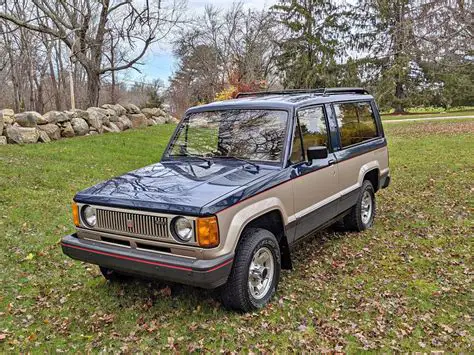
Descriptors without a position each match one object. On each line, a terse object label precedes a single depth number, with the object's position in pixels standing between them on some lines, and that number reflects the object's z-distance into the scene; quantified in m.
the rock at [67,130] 13.41
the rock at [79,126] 13.83
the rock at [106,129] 15.27
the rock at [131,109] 18.64
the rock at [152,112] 20.27
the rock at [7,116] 11.71
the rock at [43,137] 12.32
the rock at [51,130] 12.65
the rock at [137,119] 18.09
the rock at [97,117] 14.74
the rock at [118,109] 17.21
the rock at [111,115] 16.32
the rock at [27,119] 12.25
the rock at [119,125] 16.50
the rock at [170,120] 21.38
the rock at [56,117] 13.18
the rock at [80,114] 14.37
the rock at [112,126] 15.64
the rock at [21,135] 11.56
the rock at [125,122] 16.85
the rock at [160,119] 20.33
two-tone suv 3.21
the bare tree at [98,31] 16.38
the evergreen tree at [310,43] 33.50
